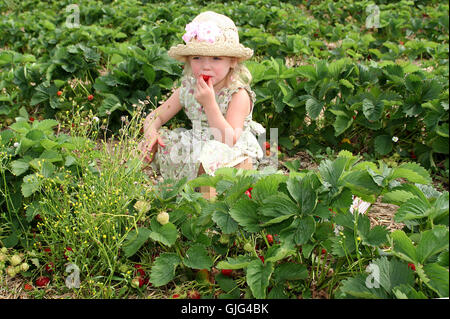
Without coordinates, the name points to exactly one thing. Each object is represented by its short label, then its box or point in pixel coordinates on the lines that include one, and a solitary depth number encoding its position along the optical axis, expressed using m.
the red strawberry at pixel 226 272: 2.02
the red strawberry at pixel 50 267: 2.19
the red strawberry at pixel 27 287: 2.14
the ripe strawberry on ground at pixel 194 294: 1.96
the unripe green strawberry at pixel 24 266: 2.12
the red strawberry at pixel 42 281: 2.16
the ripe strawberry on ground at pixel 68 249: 2.20
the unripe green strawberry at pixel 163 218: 1.96
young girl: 2.54
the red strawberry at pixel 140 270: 2.12
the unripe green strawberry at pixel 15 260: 2.15
